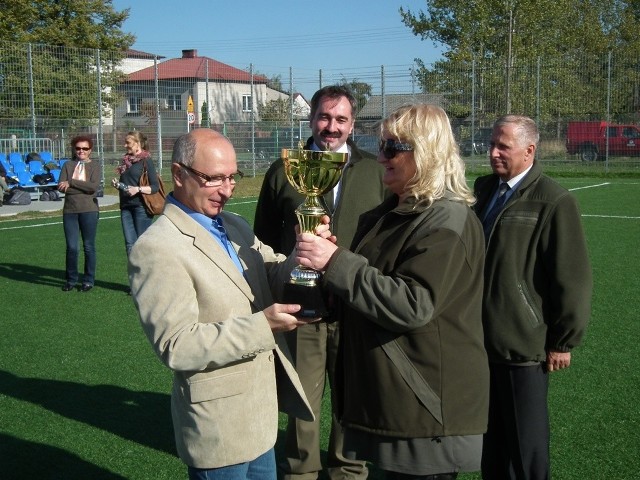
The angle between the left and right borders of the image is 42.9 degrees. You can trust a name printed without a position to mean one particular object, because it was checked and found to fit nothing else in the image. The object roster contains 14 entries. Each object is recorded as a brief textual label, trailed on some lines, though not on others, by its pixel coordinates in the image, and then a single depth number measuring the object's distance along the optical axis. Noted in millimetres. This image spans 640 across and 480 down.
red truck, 29578
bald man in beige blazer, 2779
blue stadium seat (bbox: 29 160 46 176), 21719
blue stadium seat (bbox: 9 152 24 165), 21484
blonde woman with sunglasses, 2764
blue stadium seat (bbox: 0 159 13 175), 21016
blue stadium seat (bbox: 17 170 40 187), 21281
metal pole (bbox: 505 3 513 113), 30750
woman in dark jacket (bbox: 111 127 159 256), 10211
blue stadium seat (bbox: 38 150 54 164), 22764
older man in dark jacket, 4012
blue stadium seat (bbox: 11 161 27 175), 21323
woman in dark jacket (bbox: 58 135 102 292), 10461
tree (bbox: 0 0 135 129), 23156
